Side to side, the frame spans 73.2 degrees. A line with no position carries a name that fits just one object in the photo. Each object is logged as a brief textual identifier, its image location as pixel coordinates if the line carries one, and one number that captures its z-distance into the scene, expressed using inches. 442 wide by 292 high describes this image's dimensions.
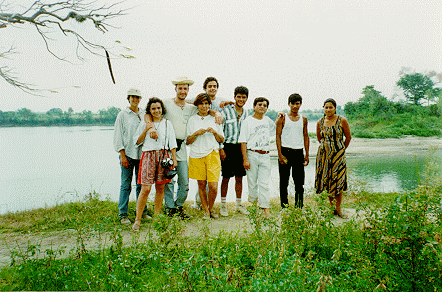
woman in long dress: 167.0
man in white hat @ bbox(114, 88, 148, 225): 164.9
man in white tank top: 171.9
